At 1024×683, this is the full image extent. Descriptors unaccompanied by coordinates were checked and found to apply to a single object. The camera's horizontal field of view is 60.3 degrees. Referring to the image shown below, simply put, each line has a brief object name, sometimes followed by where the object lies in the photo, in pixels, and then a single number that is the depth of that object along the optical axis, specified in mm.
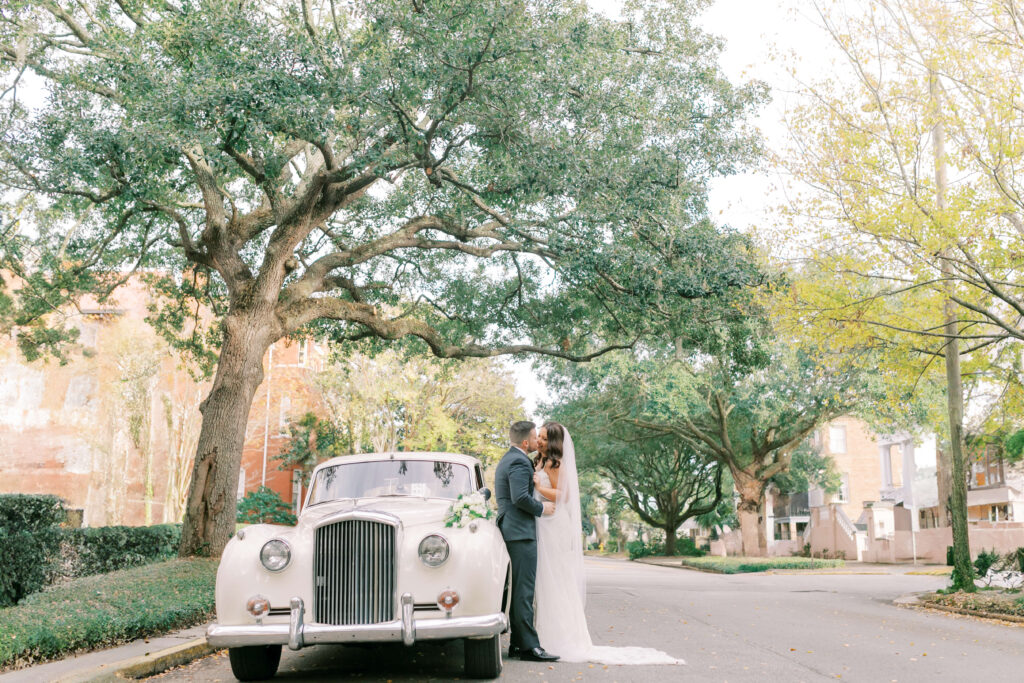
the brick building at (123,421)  33375
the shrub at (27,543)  14516
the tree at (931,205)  13539
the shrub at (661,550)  51688
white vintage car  6168
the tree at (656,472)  38969
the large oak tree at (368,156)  12508
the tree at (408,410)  34844
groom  7926
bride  8188
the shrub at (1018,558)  17156
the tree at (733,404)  27516
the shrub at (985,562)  18577
